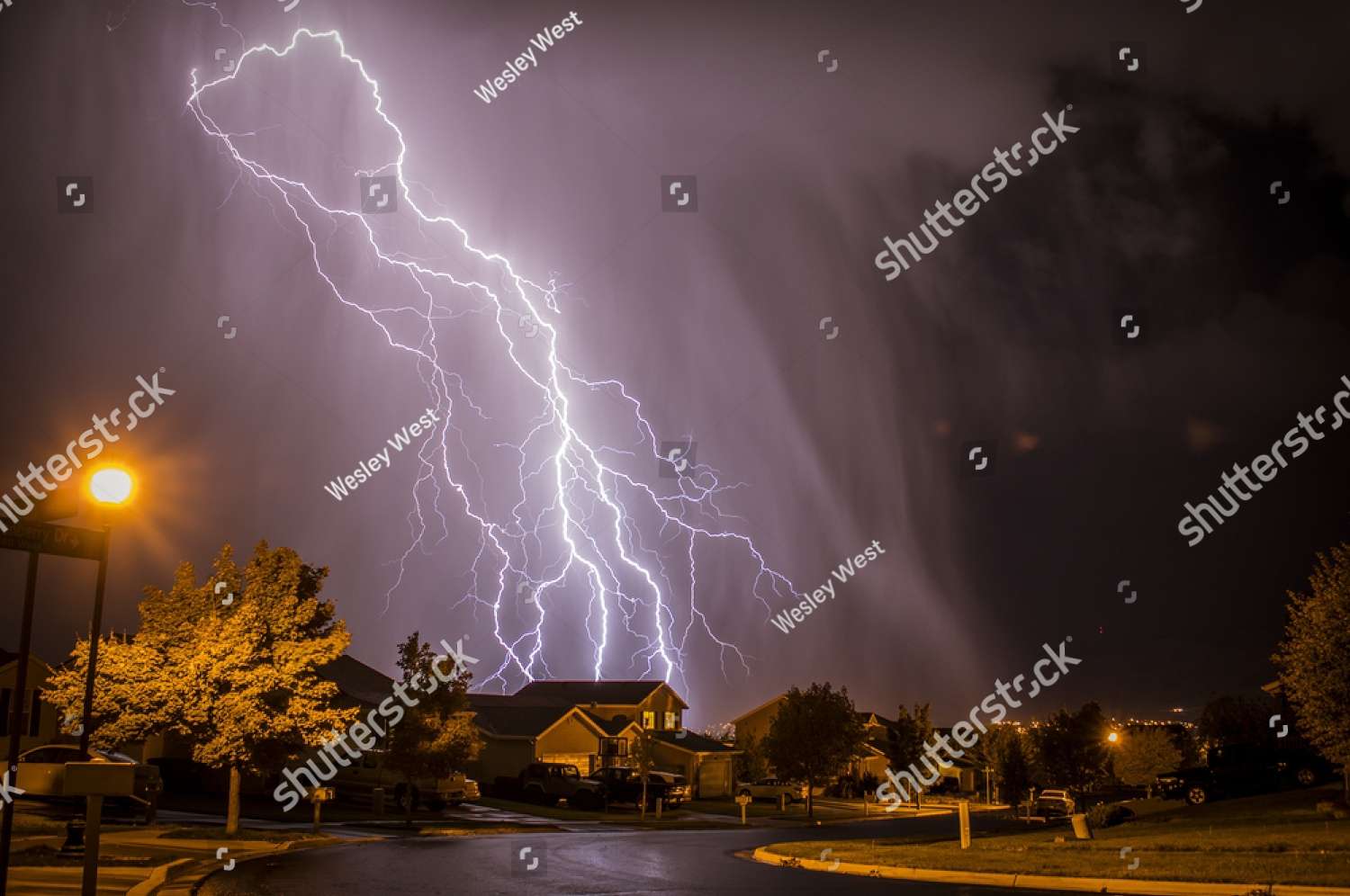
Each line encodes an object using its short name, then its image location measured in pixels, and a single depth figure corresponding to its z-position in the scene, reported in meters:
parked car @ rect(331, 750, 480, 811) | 39.72
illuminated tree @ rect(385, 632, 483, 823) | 35.03
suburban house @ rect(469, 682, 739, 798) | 59.88
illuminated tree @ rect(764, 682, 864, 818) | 52.56
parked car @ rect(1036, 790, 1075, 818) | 41.84
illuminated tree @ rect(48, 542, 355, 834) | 23.31
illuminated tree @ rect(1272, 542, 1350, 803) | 21.86
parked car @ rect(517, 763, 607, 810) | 47.50
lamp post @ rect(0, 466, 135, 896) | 10.21
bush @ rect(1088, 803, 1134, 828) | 28.42
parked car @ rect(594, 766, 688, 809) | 47.78
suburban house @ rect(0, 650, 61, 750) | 49.53
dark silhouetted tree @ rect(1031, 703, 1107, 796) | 58.44
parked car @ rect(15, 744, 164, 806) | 17.92
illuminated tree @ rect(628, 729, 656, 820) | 47.72
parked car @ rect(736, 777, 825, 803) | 61.61
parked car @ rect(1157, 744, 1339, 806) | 34.78
